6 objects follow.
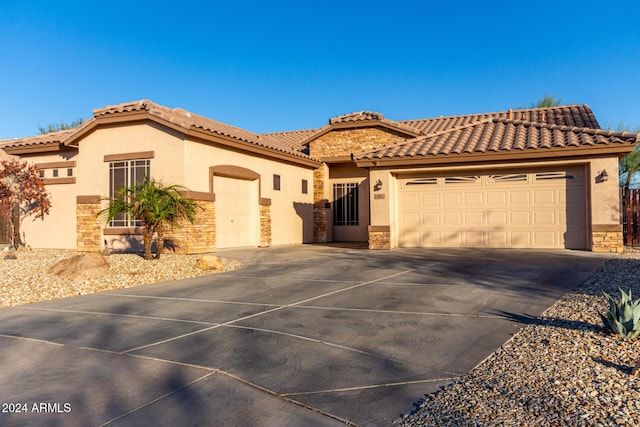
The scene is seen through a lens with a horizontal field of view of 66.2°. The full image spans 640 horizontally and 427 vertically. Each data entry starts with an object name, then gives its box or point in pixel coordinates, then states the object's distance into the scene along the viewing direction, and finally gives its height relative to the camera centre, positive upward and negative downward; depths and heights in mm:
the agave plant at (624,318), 5305 -1124
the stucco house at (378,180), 14836 +1309
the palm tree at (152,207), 12273 +378
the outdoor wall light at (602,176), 14157 +1161
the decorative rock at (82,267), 10406 -967
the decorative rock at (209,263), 11898 -1023
